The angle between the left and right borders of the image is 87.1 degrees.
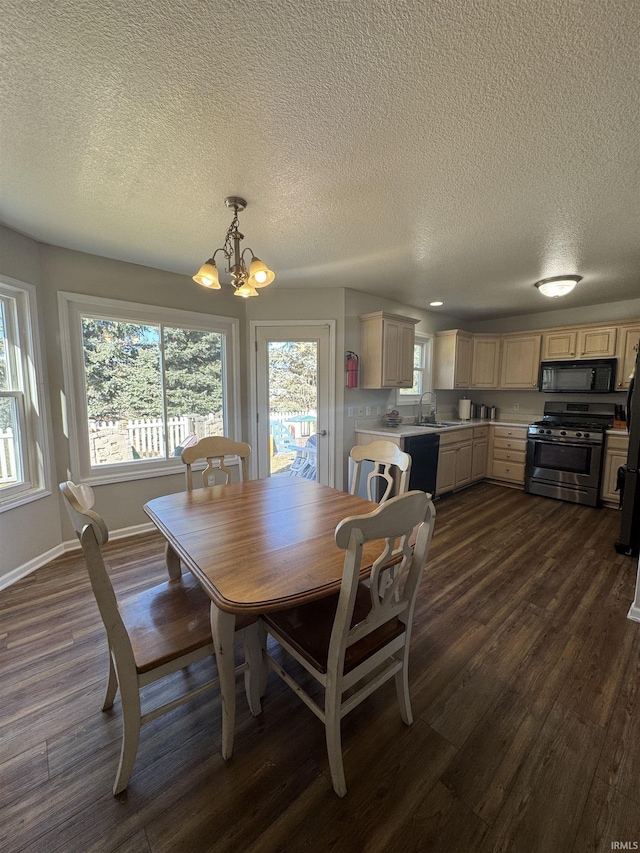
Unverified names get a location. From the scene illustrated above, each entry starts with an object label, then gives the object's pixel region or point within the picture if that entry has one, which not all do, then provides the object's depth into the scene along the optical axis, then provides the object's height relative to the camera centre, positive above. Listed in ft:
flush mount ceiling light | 10.93 +3.56
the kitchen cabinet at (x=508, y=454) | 15.40 -2.84
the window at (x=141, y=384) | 9.55 +0.22
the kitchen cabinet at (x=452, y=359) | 16.12 +1.64
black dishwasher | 12.34 -2.51
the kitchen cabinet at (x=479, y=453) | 15.84 -2.89
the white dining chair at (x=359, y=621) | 3.41 -3.01
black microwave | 13.62 +0.73
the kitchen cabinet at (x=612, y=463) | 12.68 -2.66
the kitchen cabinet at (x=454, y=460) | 13.97 -2.92
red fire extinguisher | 12.43 +0.85
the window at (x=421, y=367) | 16.06 +1.23
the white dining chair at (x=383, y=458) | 6.64 -1.40
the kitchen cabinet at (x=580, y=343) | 13.66 +2.15
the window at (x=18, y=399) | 8.16 -0.23
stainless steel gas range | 13.19 -2.40
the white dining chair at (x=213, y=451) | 7.50 -1.42
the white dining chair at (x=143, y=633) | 3.49 -3.04
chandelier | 5.90 +2.08
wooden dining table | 3.67 -2.12
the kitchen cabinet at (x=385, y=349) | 12.42 +1.64
